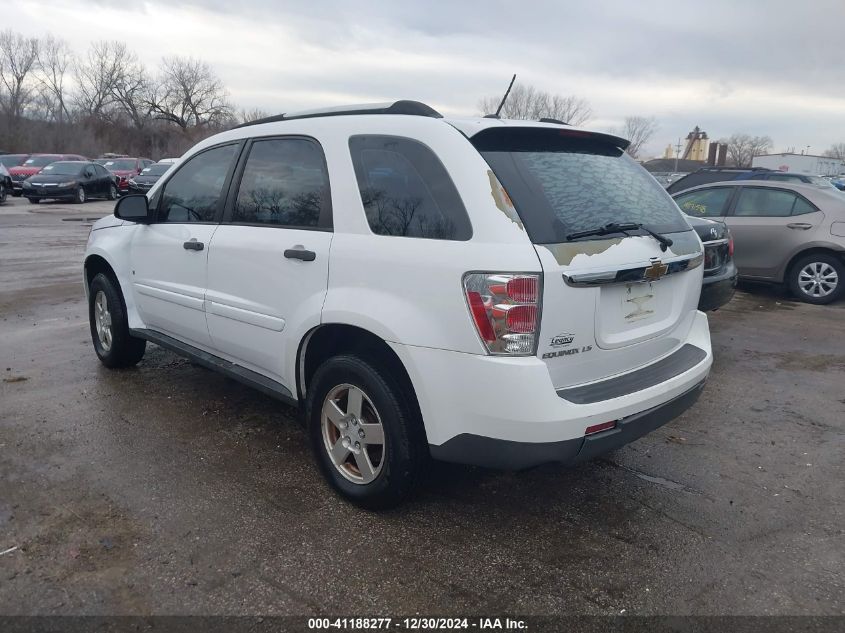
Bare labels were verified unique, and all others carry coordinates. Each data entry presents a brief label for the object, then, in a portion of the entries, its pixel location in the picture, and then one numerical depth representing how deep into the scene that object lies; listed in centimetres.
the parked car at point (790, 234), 847
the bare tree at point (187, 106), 6650
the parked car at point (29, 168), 2636
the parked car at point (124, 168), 2731
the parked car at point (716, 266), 573
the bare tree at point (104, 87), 6500
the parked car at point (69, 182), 2320
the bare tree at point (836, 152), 9841
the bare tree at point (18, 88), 5566
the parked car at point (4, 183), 2275
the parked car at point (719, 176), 1174
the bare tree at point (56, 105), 6076
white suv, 259
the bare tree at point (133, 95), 6475
